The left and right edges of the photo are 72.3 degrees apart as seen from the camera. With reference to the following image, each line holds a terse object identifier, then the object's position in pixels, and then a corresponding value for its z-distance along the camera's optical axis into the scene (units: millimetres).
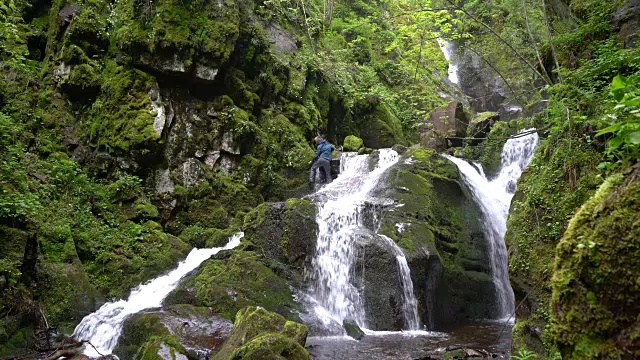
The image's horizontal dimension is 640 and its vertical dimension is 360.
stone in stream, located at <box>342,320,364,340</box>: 8830
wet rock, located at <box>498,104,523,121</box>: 26469
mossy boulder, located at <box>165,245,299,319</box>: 9293
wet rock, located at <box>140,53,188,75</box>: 13984
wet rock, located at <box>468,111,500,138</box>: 19078
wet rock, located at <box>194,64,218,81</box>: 14401
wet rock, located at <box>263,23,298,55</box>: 19516
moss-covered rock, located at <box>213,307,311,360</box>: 5781
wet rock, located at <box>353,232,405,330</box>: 9602
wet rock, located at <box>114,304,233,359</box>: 7351
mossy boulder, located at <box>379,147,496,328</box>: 10352
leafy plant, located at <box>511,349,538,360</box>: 3962
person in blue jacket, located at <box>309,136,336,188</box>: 15438
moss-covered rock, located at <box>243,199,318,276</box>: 11062
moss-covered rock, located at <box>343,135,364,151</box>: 18138
